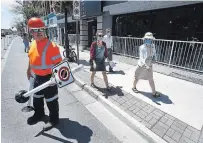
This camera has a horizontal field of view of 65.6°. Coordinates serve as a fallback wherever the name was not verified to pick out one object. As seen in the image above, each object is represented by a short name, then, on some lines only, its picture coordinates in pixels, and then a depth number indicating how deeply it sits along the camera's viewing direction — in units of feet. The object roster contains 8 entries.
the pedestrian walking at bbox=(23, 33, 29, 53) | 44.89
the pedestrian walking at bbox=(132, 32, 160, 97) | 13.07
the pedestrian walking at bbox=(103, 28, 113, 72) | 21.70
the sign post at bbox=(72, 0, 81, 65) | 21.65
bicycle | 30.28
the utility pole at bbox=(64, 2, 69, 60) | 28.73
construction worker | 8.89
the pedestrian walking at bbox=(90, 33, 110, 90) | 15.05
